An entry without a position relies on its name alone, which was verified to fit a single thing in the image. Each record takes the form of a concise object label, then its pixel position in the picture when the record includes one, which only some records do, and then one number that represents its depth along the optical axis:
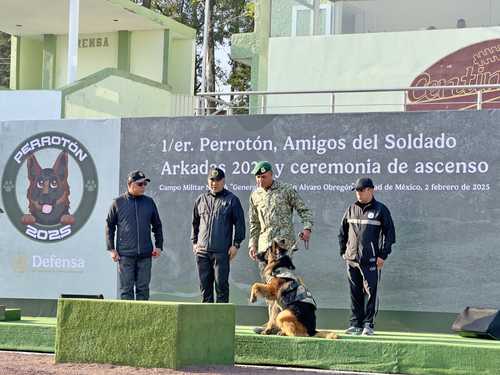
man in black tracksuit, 10.10
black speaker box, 9.76
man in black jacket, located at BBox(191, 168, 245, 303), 10.68
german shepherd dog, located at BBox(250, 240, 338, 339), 9.12
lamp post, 20.12
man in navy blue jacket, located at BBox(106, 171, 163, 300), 10.98
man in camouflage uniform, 10.36
